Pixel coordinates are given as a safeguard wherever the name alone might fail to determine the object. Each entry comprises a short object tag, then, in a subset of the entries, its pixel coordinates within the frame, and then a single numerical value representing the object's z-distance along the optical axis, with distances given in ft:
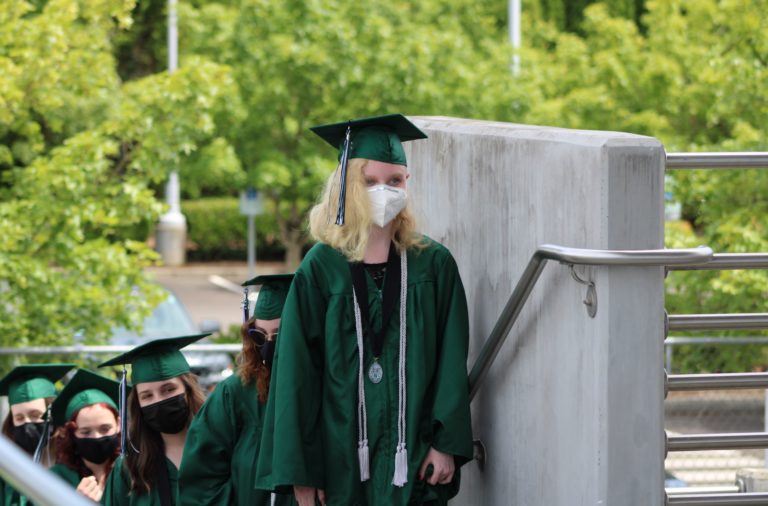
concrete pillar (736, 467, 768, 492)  36.06
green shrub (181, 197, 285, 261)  192.63
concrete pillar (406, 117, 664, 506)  23.60
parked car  68.69
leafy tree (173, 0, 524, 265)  109.83
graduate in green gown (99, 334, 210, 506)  30.59
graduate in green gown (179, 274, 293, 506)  29.18
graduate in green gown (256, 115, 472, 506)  25.82
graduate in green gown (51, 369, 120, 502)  35.32
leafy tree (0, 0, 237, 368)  57.09
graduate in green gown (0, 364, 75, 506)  38.03
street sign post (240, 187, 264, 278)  131.38
